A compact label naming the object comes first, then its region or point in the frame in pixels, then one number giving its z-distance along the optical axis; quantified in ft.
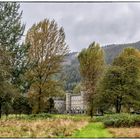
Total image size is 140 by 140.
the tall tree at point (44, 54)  138.62
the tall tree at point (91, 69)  157.58
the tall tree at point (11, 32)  123.86
